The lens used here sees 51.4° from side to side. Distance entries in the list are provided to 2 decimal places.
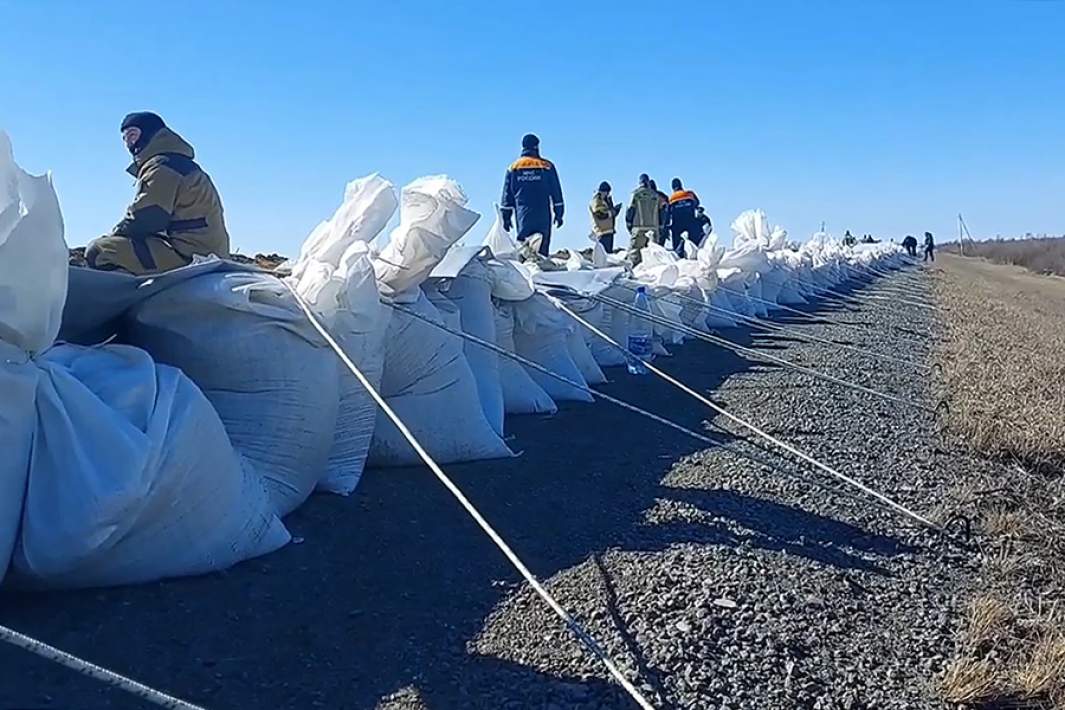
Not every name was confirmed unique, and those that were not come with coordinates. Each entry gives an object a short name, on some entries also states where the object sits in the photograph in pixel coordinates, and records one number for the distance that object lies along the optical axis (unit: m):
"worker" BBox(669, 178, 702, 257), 15.11
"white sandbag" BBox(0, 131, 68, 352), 2.43
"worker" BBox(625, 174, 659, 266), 13.34
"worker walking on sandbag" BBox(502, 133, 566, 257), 9.73
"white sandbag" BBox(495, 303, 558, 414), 5.07
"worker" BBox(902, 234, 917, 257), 53.88
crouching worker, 4.59
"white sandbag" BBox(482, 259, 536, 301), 5.11
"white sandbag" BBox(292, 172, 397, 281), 3.71
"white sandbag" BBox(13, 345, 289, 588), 2.48
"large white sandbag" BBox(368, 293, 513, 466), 3.91
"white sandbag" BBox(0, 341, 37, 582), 2.43
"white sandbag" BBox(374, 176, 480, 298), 3.92
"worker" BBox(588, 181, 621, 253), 12.61
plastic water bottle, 6.81
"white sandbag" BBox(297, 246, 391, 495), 3.48
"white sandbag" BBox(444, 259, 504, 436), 4.48
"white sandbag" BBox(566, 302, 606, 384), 5.98
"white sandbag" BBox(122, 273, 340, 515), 3.26
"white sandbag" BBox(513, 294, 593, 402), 5.38
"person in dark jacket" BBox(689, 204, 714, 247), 15.23
